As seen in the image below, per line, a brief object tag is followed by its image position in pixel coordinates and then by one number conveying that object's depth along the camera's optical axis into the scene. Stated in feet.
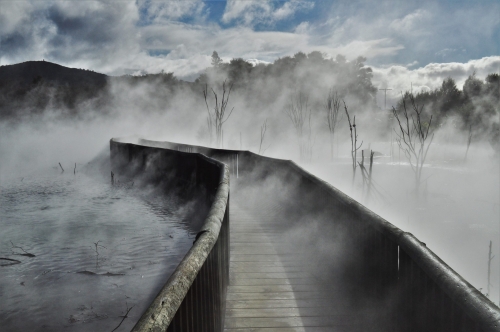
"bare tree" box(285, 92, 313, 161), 151.16
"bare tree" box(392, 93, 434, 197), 53.53
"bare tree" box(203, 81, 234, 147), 76.74
